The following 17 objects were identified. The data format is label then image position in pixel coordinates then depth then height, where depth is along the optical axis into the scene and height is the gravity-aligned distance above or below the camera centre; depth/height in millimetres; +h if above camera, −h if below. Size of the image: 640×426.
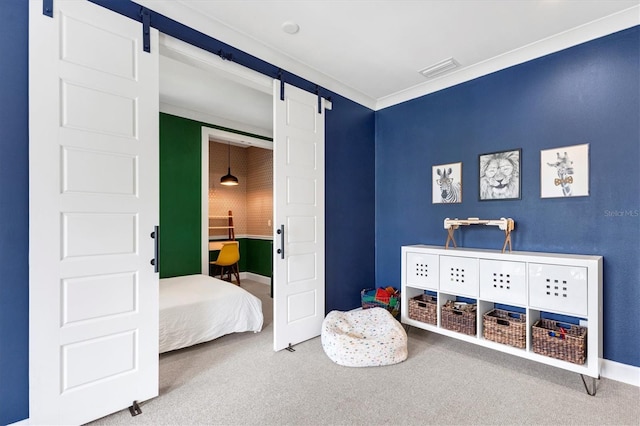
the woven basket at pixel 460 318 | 2770 -960
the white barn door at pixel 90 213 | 1713 +11
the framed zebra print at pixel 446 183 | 3312 +330
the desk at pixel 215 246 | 5716 -587
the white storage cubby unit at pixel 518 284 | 2201 -587
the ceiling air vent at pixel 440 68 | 3074 +1495
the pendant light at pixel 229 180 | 5891 +652
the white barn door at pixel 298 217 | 2924 -32
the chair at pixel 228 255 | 5336 -701
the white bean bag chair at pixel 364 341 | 2551 -1089
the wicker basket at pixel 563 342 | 2221 -957
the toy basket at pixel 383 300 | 3508 -990
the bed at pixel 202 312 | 2824 -959
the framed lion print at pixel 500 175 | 2896 +369
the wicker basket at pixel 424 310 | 3037 -965
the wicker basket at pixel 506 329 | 2486 -959
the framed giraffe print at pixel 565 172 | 2545 +351
